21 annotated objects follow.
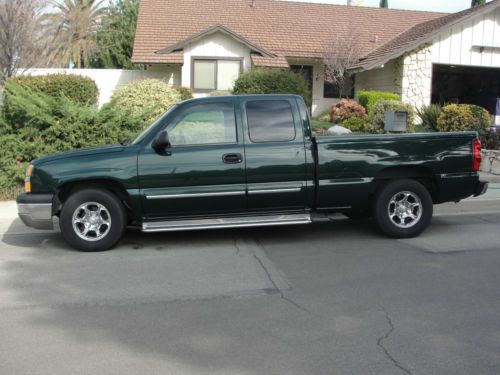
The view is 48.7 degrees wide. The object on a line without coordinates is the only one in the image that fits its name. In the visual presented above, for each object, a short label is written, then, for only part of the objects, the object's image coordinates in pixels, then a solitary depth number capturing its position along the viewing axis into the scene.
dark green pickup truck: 6.84
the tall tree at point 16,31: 18.81
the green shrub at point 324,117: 20.92
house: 20.69
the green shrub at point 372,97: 19.92
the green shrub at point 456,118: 14.84
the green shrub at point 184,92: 18.19
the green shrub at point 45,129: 10.69
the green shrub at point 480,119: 14.35
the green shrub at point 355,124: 18.41
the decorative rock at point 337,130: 15.28
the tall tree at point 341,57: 21.98
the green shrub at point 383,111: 16.95
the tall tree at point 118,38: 33.26
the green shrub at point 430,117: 16.31
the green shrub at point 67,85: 17.80
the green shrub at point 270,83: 17.31
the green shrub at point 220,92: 18.74
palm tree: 36.34
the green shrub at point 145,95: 14.64
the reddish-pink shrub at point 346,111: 19.28
